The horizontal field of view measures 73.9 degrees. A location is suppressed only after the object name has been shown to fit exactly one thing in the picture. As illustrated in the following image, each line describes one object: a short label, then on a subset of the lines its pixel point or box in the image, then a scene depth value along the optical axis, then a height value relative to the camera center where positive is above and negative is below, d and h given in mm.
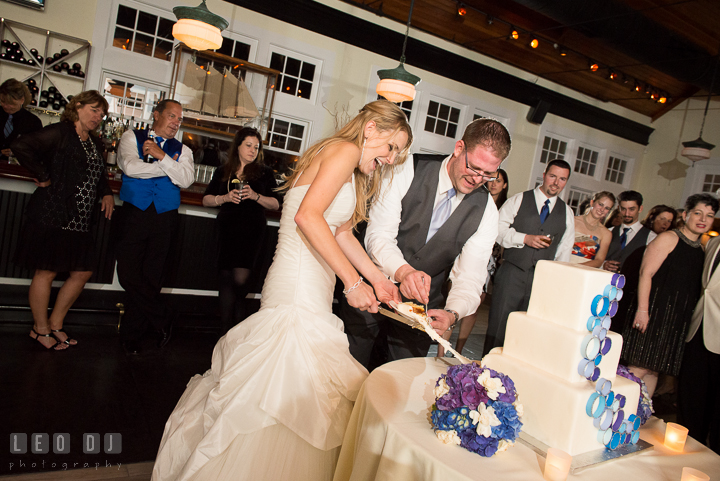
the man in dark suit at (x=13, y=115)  4160 +248
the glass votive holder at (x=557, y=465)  1095 -507
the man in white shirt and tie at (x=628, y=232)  4793 +230
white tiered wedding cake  1263 -341
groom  2207 -80
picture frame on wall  4918 +1437
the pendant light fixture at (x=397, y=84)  5340 +1409
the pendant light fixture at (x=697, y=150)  7395 +1788
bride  1578 -590
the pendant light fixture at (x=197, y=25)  4203 +1329
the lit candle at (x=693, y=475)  1160 -503
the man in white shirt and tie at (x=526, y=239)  3477 -12
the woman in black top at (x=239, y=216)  3344 -225
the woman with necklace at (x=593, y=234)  3924 +118
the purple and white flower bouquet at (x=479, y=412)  1143 -442
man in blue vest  3148 -279
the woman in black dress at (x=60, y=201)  2910 -307
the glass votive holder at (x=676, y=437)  1483 -533
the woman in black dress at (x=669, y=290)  3182 -189
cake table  1131 -559
